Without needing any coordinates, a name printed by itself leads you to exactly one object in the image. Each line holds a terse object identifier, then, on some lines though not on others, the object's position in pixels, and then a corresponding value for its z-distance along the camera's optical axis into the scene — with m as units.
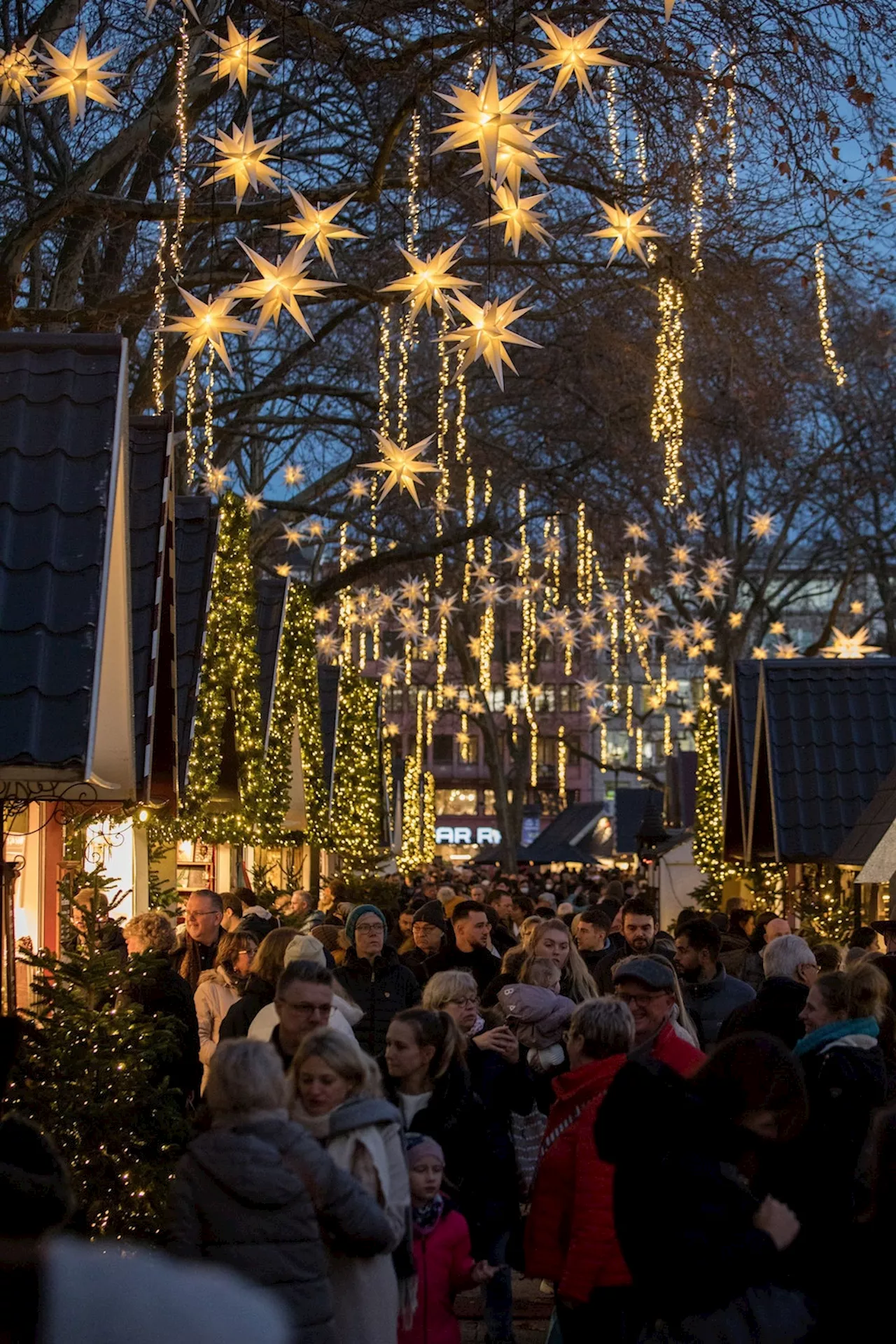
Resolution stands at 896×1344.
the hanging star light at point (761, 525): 41.78
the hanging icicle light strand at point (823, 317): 15.80
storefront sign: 103.00
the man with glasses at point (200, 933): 11.84
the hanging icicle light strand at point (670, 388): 17.28
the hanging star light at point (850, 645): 25.45
